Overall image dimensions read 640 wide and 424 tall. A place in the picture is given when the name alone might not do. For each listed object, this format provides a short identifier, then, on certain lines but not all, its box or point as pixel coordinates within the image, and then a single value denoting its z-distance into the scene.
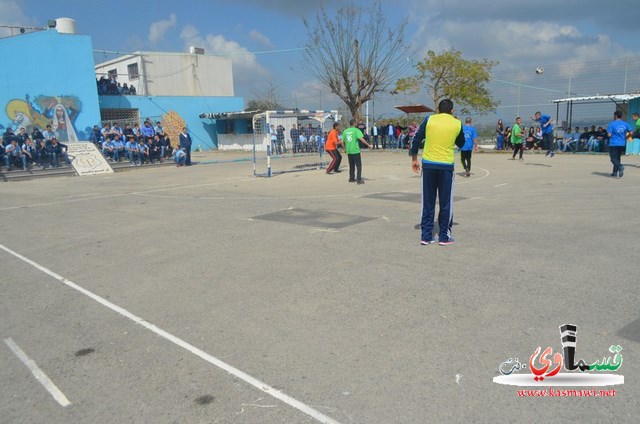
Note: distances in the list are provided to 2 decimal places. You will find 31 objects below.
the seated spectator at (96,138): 24.63
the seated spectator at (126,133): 24.44
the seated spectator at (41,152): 21.66
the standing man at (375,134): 33.12
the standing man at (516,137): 20.39
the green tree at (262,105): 52.79
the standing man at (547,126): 18.27
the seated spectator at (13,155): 20.58
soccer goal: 20.11
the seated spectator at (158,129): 26.70
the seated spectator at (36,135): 22.30
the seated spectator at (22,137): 21.22
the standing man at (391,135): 32.72
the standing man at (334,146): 17.14
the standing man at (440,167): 6.79
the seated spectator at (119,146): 24.00
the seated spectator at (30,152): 21.10
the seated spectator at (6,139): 21.05
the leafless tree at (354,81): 33.53
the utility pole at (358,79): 33.38
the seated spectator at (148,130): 25.83
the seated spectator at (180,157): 24.42
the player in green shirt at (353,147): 14.45
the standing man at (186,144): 23.75
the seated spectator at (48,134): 23.13
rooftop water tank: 27.98
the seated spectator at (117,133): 24.25
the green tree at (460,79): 32.41
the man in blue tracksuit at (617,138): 13.05
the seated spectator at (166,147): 25.77
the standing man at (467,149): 14.30
